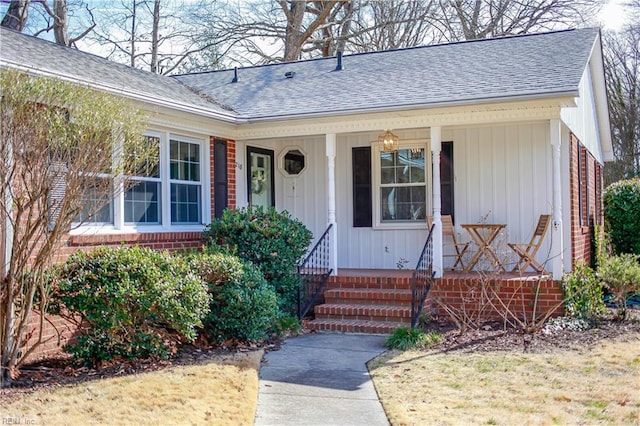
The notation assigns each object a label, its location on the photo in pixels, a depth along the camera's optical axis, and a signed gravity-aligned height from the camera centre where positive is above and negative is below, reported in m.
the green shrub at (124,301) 5.86 -0.68
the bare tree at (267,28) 21.42 +6.96
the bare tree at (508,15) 20.15 +6.85
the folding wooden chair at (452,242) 9.73 -0.27
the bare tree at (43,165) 5.27 +0.57
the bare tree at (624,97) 23.22 +4.65
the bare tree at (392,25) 22.03 +7.13
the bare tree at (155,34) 22.73 +7.10
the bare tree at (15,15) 18.38 +6.27
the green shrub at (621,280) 8.76 -0.80
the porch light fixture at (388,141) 10.12 +1.38
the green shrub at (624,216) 13.79 +0.14
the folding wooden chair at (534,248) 8.77 -0.35
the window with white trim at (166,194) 8.05 +0.49
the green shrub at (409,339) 7.21 -1.32
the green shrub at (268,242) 8.51 -0.19
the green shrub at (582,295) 8.46 -0.98
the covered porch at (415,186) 9.58 +0.65
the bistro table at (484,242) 9.07 -0.26
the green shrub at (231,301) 6.99 -0.82
